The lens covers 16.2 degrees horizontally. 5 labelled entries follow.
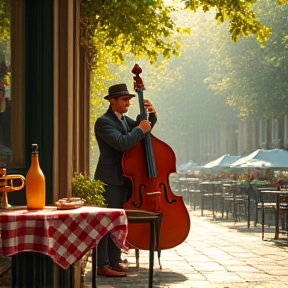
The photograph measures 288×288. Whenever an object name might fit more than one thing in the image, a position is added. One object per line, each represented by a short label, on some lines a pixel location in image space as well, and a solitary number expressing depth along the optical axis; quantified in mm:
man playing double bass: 10746
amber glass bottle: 6973
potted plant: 10052
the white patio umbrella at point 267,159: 29325
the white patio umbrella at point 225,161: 34937
